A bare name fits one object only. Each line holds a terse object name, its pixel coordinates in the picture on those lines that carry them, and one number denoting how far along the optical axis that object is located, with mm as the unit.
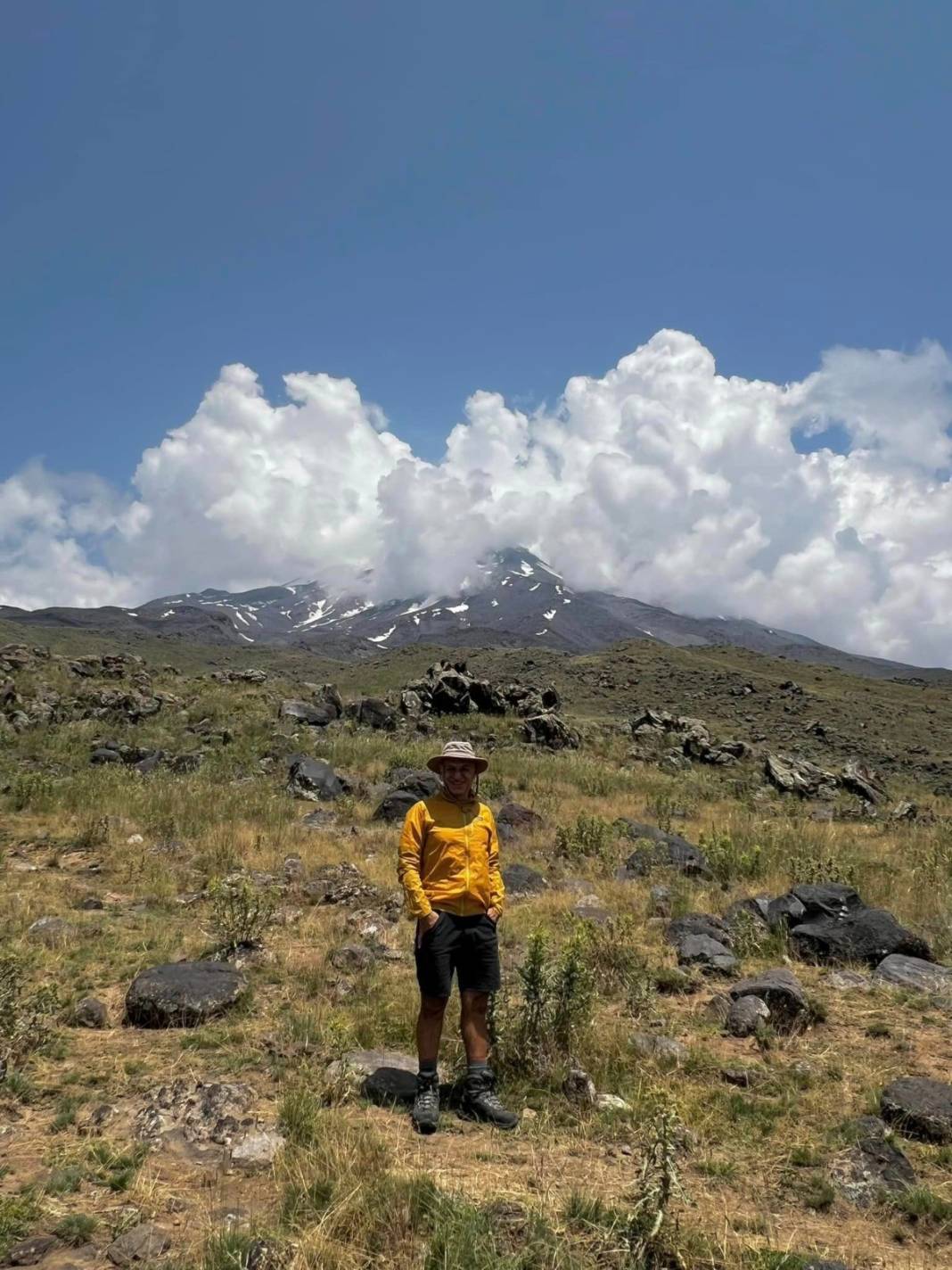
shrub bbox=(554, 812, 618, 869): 11715
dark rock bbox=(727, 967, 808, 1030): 6172
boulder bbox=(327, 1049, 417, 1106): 4902
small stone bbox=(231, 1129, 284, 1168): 4074
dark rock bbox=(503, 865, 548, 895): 9914
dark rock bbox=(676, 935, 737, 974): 7375
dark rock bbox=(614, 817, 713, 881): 11039
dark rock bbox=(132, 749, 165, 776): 16453
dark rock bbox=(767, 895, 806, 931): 8484
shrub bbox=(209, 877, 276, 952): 7312
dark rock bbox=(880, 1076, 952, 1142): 4543
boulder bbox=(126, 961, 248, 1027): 5852
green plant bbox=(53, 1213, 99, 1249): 3338
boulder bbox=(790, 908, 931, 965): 7621
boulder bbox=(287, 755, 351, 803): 15258
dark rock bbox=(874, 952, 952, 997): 6953
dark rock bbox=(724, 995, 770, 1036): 6047
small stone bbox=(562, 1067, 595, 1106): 4879
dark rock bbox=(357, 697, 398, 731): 25656
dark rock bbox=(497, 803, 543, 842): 13305
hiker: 4828
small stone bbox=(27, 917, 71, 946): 7258
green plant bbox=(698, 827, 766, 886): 11055
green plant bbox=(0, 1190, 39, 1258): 3257
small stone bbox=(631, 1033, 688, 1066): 5457
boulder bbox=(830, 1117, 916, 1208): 3980
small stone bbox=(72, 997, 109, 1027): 5762
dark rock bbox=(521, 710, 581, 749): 26031
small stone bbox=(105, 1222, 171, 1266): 3203
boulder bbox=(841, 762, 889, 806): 23203
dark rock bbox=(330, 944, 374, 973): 7094
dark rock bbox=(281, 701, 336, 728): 24047
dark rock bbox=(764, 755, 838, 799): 22391
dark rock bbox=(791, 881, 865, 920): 8484
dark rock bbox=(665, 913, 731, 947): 8172
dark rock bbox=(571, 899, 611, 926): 8672
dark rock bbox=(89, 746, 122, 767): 17250
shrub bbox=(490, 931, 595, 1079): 5309
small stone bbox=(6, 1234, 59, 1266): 3166
